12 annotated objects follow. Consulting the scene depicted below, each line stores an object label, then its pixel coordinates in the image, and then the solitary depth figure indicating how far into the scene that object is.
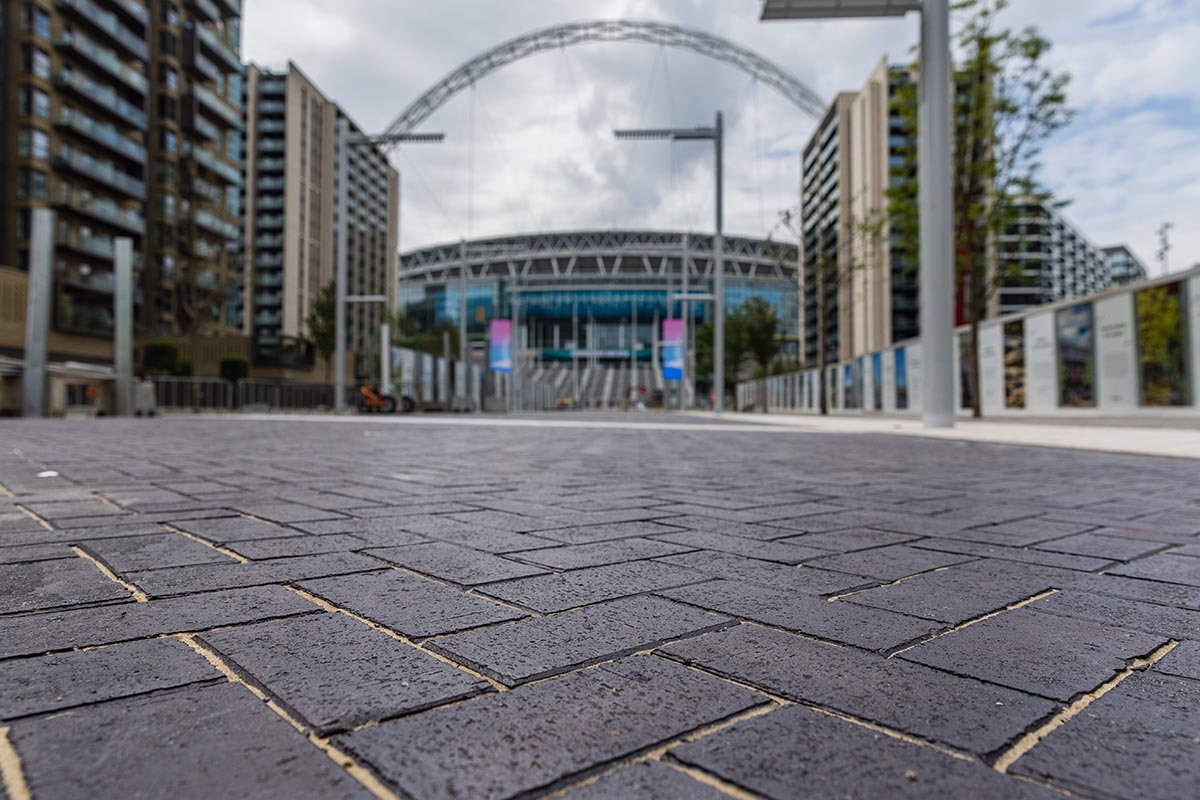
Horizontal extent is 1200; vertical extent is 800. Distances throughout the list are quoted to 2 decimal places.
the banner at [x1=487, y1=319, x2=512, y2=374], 31.67
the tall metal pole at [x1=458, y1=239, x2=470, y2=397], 32.56
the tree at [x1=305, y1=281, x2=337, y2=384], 42.00
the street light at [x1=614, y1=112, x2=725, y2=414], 22.25
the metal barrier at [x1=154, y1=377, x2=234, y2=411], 22.38
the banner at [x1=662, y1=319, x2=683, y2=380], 29.02
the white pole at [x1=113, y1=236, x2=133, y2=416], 15.96
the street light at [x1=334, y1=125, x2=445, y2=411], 21.80
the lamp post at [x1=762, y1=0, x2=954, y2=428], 10.11
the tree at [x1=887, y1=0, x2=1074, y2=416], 14.43
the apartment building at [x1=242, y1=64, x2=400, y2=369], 68.75
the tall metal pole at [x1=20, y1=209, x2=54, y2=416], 14.16
